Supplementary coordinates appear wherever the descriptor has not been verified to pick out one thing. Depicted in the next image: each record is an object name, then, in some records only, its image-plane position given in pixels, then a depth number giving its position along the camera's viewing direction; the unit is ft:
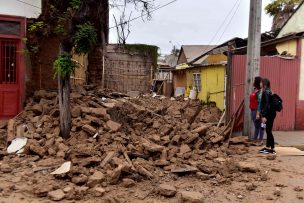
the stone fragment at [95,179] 21.88
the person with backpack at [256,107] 32.60
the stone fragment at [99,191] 20.90
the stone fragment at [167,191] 21.19
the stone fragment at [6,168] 24.32
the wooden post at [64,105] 29.01
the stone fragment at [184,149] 27.51
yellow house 55.26
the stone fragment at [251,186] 22.70
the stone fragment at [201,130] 30.19
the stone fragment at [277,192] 22.12
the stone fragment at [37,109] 32.60
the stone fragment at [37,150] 26.50
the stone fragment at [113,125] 29.17
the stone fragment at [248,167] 25.26
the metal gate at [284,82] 40.63
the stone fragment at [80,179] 21.99
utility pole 33.91
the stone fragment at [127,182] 22.09
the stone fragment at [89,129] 28.43
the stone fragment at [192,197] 20.24
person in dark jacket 28.55
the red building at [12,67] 34.73
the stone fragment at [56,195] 20.30
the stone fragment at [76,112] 30.60
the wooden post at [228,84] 36.73
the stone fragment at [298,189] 22.78
